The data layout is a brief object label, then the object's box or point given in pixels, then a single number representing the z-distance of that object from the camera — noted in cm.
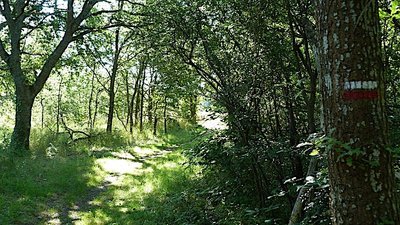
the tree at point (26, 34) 1270
